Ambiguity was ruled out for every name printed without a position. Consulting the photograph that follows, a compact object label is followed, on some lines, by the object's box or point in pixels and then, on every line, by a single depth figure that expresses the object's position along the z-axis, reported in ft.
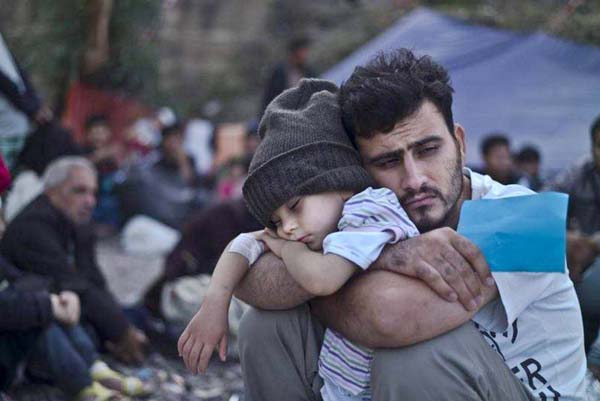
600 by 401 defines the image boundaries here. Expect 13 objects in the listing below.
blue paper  7.98
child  8.29
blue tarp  25.44
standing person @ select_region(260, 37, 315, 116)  28.63
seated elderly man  16.56
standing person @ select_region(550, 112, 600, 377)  12.77
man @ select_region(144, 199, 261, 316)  19.77
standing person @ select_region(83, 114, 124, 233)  29.81
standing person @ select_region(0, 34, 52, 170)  18.47
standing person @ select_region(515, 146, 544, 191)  25.30
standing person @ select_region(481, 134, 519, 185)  24.73
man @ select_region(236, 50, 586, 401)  8.13
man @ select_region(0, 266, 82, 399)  13.94
